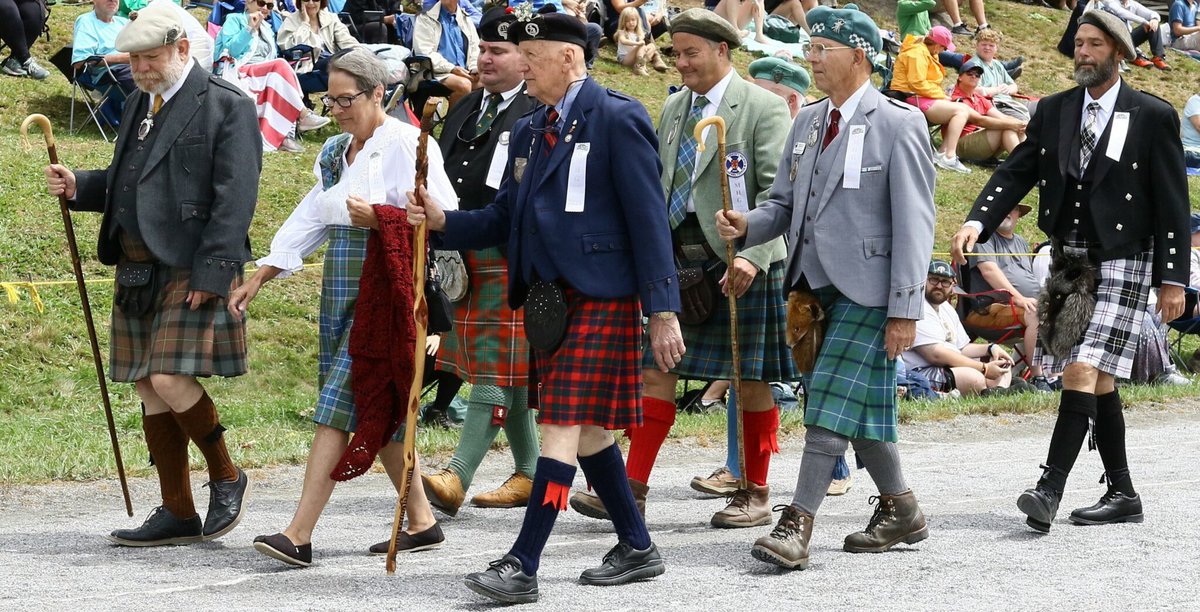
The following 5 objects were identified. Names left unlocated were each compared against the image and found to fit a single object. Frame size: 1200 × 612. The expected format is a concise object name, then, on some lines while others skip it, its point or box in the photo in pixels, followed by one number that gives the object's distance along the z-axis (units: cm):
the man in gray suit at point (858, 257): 1097
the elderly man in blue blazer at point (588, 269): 1017
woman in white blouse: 1124
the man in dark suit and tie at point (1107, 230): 1230
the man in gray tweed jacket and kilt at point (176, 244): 1161
